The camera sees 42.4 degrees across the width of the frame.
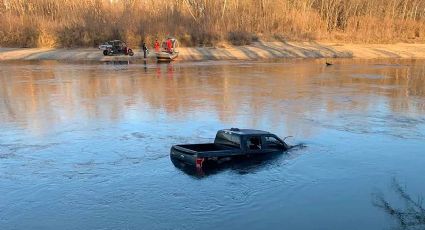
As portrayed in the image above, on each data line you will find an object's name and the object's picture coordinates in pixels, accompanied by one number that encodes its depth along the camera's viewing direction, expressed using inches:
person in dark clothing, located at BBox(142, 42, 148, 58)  2070.4
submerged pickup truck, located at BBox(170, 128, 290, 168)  621.6
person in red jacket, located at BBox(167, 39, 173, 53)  2054.8
